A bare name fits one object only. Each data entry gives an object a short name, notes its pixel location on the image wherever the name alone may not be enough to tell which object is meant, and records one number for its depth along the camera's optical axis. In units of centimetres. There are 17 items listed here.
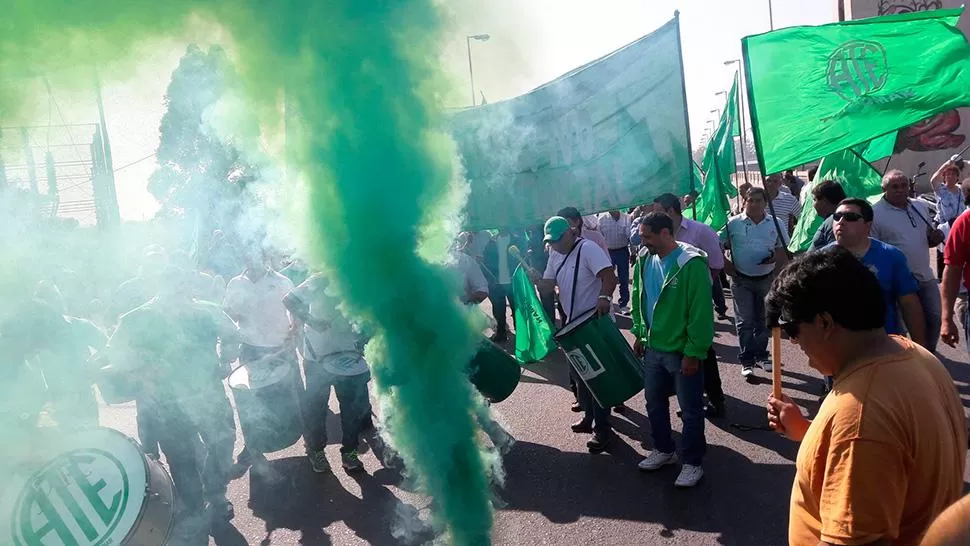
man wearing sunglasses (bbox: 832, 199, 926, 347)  423
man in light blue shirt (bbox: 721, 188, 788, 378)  666
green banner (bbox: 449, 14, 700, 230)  516
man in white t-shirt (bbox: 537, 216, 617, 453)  542
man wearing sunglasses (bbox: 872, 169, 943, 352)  522
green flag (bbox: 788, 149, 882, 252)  832
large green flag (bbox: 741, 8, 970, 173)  565
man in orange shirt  160
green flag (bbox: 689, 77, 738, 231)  931
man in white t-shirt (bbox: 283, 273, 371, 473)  534
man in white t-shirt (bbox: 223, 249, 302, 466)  540
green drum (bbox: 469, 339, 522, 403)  438
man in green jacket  447
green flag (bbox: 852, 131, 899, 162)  831
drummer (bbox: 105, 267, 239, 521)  437
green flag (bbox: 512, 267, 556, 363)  571
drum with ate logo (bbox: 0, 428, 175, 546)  325
